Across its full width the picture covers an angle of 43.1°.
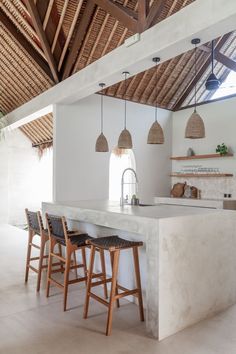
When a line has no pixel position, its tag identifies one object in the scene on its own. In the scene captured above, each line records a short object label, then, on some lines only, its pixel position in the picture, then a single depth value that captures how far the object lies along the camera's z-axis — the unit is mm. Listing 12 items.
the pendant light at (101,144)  4270
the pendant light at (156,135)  3502
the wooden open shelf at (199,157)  6070
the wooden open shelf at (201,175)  5958
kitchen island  2648
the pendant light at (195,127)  3049
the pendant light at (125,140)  3941
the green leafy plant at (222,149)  5969
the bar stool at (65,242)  3266
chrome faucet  3838
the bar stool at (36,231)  3818
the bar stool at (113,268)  2713
